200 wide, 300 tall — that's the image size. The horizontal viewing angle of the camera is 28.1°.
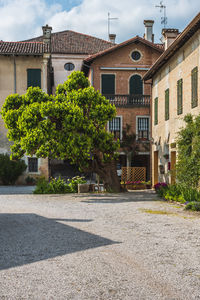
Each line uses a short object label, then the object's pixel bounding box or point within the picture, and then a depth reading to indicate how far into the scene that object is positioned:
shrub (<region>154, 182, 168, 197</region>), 16.50
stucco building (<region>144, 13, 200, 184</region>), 15.74
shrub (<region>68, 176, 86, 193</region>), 20.09
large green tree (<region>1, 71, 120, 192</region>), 16.75
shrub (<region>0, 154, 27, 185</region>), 25.83
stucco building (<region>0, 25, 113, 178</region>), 27.42
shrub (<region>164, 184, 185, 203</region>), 14.01
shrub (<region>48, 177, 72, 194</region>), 19.81
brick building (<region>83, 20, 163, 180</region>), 29.00
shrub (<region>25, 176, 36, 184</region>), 27.06
